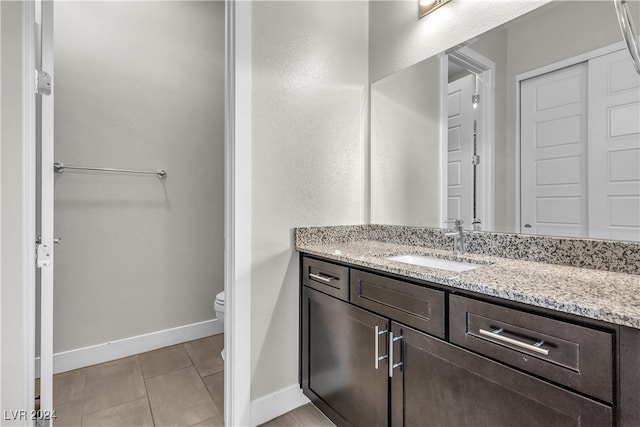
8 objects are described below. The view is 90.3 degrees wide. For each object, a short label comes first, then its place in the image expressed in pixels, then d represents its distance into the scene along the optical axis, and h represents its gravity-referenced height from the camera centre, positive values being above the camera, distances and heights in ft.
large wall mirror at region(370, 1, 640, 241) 3.63 +1.16
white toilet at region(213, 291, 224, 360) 6.80 -2.02
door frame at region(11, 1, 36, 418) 3.98 +0.09
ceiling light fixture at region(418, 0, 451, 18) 5.22 +3.47
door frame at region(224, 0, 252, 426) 4.95 +0.03
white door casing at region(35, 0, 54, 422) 4.11 +0.00
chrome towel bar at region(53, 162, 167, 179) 6.44 +0.93
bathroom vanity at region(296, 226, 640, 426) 2.27 -1.22
